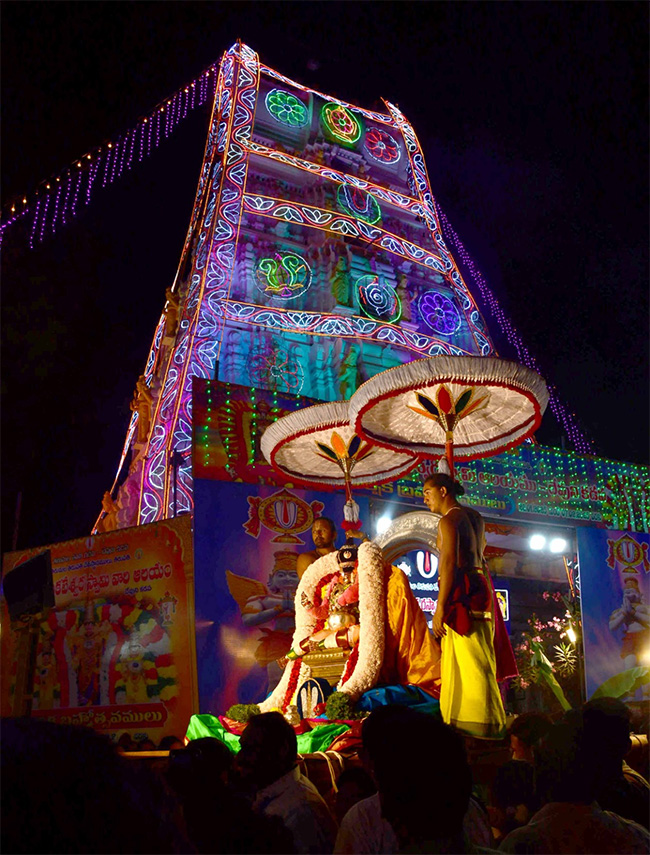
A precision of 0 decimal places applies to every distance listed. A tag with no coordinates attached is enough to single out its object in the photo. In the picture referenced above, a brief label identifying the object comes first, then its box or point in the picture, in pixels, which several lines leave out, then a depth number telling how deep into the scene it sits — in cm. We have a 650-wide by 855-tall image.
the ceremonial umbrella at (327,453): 749
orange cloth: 597
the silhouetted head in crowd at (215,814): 158
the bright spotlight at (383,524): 1035
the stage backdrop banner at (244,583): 851
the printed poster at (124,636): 837
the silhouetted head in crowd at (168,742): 677
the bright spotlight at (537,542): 1330
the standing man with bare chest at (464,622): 520
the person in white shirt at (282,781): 273
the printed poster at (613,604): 1112
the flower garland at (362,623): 579
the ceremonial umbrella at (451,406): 637
